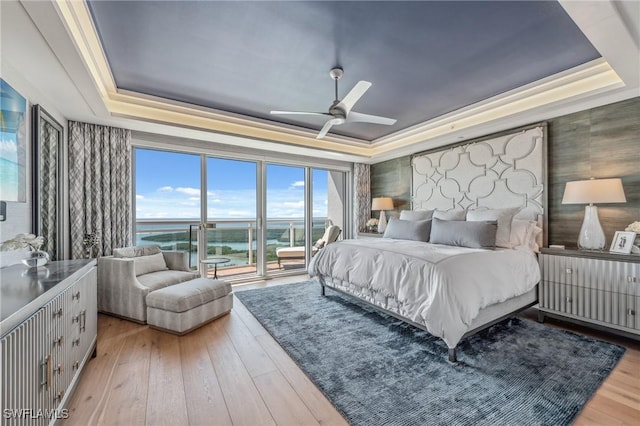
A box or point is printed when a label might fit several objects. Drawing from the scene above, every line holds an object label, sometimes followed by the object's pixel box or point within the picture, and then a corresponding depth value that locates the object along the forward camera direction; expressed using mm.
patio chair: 5125
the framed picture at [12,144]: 2008
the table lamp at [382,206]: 5633
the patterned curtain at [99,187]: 3477
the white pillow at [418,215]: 4422
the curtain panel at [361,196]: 6230
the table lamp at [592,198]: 2699
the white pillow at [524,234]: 3246
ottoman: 2750
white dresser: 1075
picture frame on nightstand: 2629
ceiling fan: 2607
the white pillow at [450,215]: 4004
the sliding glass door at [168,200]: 4258
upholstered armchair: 3031
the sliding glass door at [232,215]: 4784
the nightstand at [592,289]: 2525
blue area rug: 1688
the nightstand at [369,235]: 5434
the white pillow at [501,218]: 3322
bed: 2291
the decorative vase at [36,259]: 1888
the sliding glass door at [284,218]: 5383
